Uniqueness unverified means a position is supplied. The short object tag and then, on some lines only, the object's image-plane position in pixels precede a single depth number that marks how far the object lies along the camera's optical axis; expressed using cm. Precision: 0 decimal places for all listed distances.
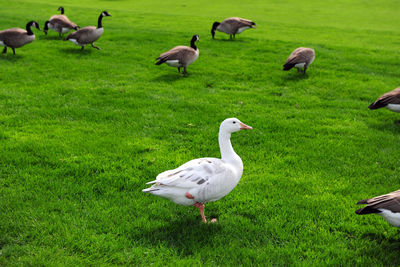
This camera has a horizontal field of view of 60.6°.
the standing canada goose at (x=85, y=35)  1453
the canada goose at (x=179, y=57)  1164
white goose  466
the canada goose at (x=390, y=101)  828
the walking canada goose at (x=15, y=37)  1331
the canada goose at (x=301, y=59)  1179
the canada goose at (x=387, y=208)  429
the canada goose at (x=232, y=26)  1827
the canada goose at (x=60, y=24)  1681
